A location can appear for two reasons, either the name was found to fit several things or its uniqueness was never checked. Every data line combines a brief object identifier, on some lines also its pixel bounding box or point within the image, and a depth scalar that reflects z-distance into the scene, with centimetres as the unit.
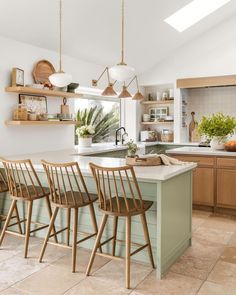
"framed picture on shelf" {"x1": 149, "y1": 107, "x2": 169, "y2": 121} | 691
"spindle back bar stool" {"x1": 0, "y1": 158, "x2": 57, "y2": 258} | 315
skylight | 518
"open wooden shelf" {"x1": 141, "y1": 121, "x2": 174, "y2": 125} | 674
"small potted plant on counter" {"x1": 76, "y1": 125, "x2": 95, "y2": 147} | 533
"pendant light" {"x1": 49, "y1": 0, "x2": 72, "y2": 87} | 331
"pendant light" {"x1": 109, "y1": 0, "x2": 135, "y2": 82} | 289
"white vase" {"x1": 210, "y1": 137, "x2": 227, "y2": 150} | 483
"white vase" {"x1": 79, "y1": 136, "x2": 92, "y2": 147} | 532
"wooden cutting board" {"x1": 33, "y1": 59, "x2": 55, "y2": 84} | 438
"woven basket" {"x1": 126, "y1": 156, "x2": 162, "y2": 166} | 311
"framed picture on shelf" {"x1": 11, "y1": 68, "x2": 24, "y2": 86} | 397
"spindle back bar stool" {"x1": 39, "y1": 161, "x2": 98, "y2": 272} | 286
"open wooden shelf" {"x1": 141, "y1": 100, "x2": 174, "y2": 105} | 665
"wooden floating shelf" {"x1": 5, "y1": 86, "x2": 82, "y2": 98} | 390
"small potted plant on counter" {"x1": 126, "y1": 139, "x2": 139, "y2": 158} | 324
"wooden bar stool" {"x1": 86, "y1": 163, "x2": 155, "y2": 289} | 261
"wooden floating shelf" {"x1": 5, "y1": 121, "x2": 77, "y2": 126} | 393
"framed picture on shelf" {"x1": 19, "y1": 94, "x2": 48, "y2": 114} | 422
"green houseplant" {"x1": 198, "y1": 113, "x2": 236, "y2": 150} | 472
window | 593
